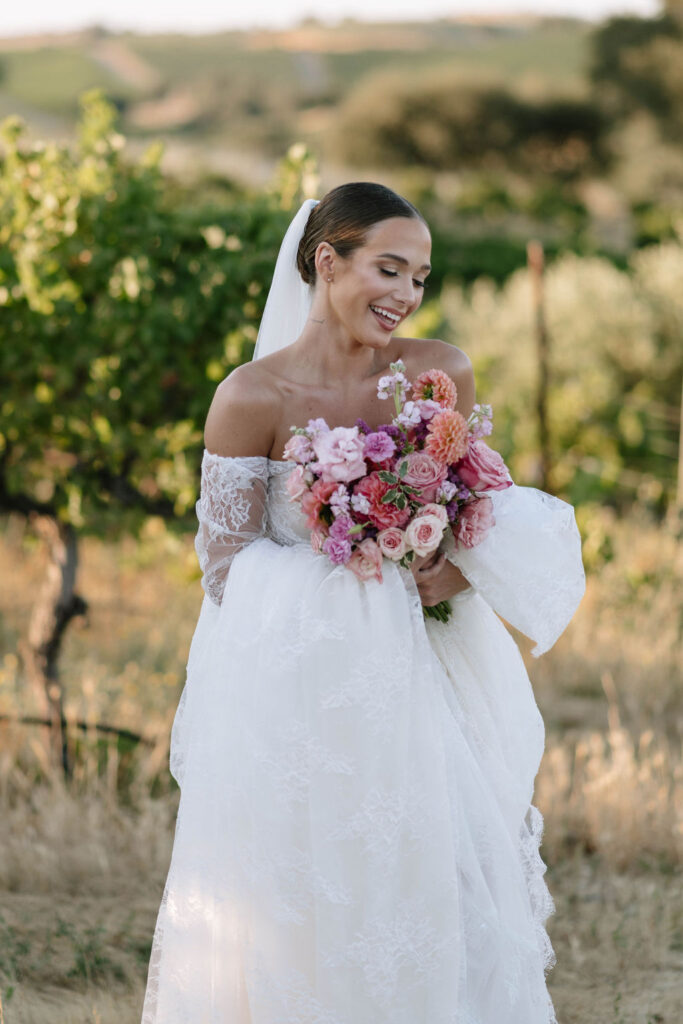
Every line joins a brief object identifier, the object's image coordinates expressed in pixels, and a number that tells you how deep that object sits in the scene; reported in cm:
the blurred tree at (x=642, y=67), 3619
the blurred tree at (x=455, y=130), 4453
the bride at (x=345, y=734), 255
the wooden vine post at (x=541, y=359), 739
